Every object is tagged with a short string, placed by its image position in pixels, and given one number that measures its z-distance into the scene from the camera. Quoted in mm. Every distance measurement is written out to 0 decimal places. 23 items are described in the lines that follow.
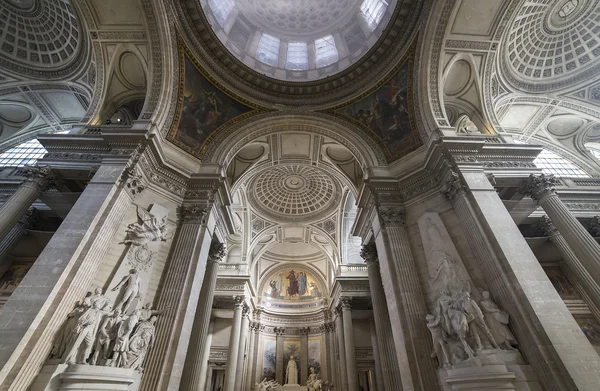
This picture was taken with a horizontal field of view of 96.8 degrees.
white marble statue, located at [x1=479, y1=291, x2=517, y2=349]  5934
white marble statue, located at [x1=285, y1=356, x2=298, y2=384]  19688
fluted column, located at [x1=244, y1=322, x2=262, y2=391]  19214
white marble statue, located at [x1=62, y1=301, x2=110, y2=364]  5383
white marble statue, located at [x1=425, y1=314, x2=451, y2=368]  6169
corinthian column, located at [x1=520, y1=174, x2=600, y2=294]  7047
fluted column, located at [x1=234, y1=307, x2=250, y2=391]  15648
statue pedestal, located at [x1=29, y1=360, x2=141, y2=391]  5066
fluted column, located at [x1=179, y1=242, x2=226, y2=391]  8721
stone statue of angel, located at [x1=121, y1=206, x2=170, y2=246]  7688
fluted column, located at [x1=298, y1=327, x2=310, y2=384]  20422
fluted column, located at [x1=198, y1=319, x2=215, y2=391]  16248
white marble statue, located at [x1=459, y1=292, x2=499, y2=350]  5887
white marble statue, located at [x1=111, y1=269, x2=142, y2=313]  6648
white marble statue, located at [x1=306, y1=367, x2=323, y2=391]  17781
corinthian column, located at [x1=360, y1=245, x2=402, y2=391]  8695
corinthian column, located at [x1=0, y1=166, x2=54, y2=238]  7262
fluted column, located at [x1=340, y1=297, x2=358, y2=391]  14156
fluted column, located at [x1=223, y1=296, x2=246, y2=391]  14562
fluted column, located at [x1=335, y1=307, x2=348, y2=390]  15908
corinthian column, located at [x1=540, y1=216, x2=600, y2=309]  7112
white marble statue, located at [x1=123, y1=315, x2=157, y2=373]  6164
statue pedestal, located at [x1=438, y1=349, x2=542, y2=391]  5340
